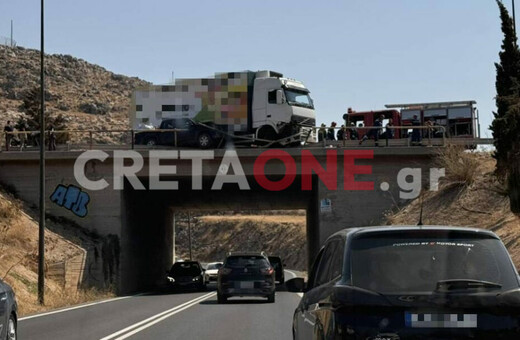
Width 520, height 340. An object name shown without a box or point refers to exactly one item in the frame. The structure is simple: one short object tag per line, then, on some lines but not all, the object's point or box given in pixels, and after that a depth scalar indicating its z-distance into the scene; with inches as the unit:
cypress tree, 1017.5
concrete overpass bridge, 1386.6
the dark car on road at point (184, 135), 1481.3
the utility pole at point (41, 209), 994.1
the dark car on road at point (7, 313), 415.8
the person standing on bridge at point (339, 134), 1562.3
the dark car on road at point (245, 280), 960.3
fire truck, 1633.9
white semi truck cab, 1456.7
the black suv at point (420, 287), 239.6
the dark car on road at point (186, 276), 1462.8
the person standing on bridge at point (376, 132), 1453.0
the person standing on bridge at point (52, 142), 1509.1
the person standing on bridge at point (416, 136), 1480.1
